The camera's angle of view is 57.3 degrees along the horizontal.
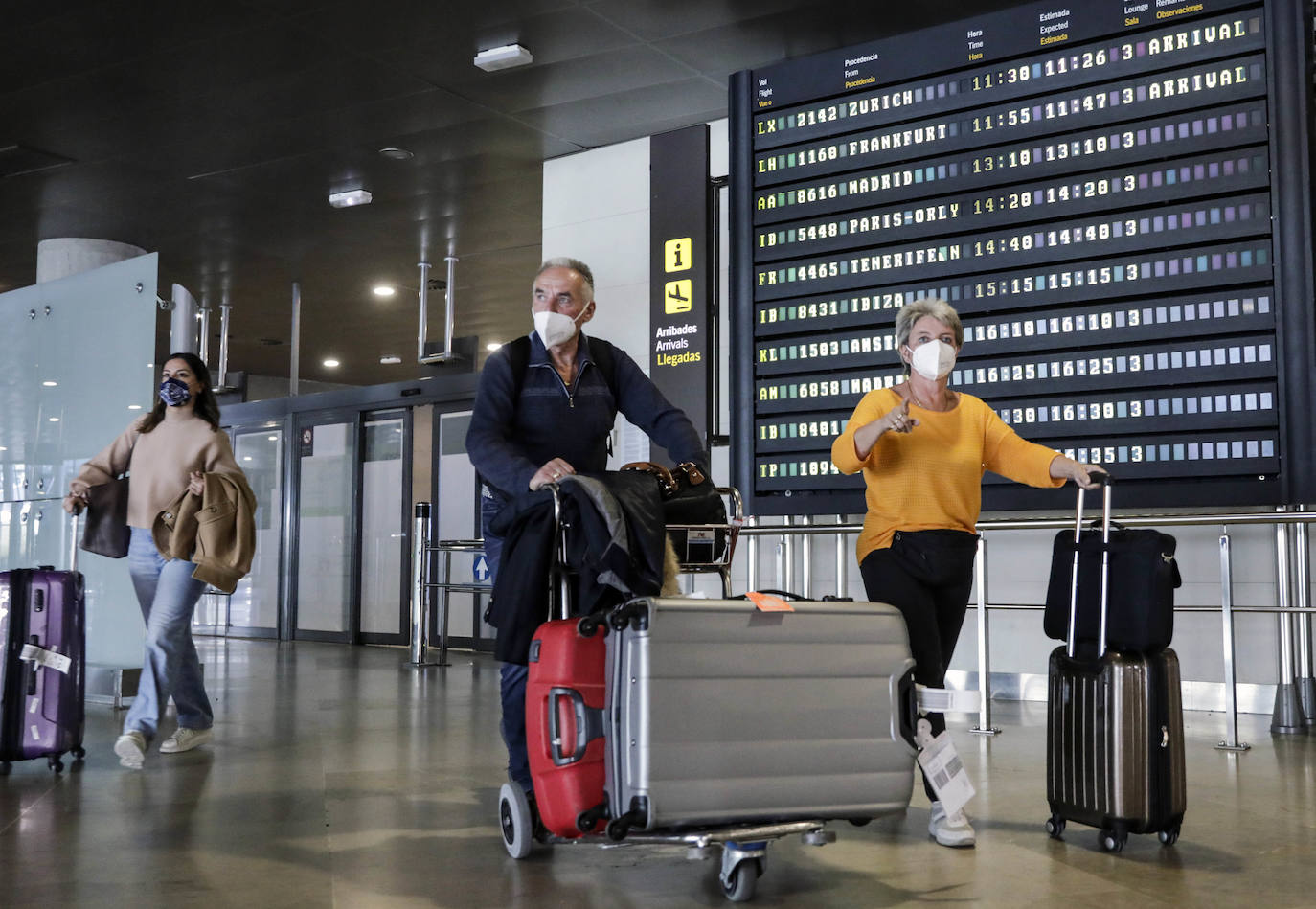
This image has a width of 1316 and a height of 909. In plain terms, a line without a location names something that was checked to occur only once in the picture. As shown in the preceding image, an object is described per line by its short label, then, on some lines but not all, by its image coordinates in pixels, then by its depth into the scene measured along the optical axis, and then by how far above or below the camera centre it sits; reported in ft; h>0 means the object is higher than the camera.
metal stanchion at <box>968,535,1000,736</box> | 18.53 -1.38
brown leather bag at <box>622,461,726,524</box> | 9.85 +0.34
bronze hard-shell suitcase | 10.57 -1.85
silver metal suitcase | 8.37 -1.28
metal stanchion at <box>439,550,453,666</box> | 31.17 -2.15
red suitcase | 8.84 -1.47
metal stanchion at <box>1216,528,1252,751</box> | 16.34 -1.49
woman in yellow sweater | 10.85 +0.50
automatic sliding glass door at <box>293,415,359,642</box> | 41.32 +0.21
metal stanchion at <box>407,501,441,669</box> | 30.96 -1.53
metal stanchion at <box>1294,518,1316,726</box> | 18.57 -1.65
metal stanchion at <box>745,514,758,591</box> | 22.13 -0.47
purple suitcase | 15.10 -1.72
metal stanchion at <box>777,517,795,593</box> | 23.00 -0.45
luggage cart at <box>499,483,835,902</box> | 8.42 -2.14
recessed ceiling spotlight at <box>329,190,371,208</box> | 32.01 +8.96
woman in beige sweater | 16.11 +0.45
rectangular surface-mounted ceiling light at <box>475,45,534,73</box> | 22.89 +9.13
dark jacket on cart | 9.16 -0.12
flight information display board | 16.61 +4.58
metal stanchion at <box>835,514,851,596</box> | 22.70 -0.59
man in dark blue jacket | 10.81 +1.23
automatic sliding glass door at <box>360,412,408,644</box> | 39.73 +0.21
